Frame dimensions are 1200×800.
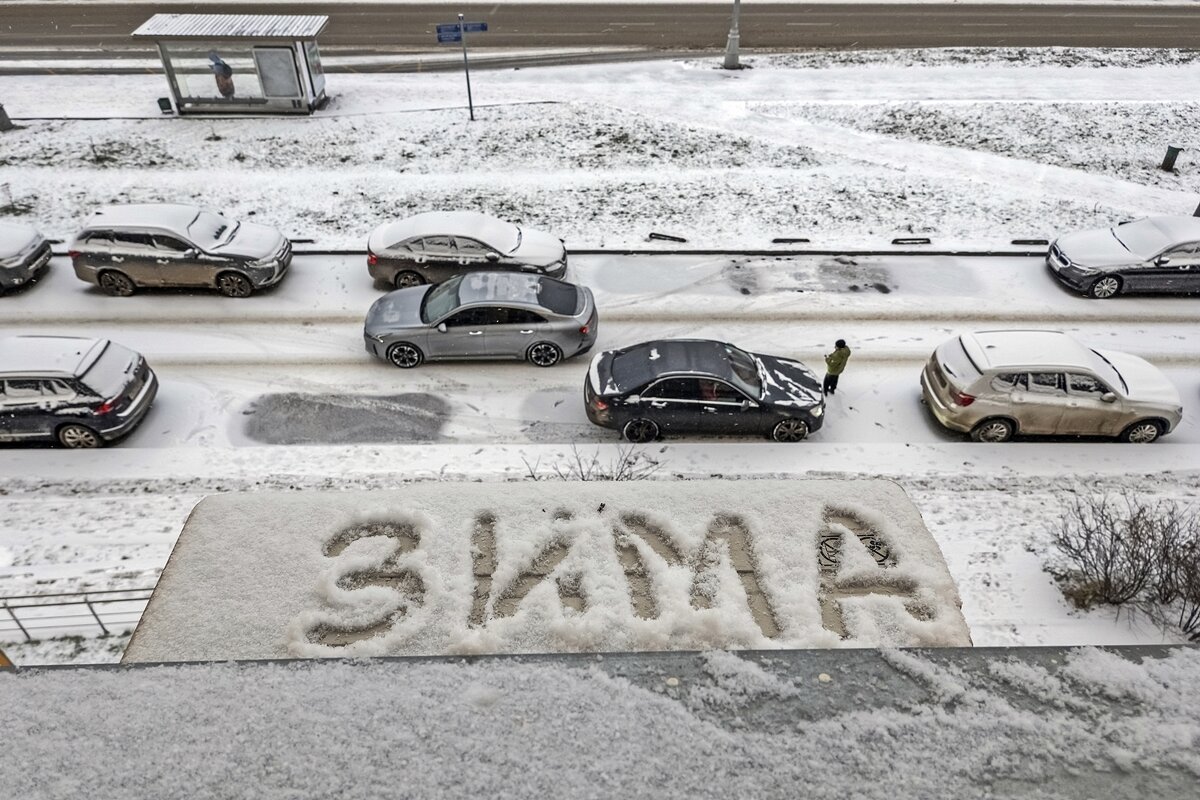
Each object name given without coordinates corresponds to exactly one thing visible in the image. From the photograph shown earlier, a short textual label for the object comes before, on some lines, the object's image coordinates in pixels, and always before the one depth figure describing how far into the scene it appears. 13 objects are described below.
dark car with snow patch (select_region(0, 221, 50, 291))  14.96
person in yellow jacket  12.05
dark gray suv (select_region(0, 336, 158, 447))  11.02
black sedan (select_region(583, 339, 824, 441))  11.39
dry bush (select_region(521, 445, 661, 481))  10.78
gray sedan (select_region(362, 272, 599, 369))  13.02
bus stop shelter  22.70
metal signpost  22.31
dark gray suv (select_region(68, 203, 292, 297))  14.73
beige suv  11.38
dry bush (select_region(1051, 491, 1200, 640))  8.17
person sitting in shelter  23.06
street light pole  27.69
